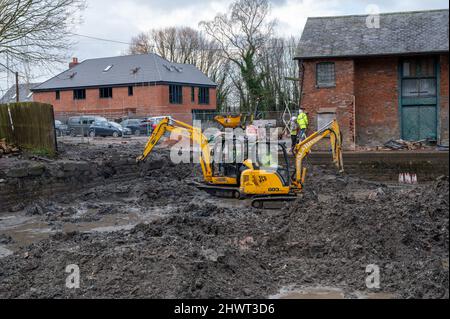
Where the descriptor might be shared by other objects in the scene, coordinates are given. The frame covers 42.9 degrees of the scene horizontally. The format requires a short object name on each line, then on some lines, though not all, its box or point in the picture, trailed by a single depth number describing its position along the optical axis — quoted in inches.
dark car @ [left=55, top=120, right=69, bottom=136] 1593.3
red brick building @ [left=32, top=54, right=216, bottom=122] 2247.8
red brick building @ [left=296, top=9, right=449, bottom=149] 1074.7
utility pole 911.8
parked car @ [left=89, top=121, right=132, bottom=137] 1558.3
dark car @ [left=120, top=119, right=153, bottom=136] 1675.7
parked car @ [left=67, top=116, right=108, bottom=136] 1578.5
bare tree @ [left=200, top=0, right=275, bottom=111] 2033.3
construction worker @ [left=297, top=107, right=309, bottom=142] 995.9
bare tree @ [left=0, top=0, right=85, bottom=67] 851.4
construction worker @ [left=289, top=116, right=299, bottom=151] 1031.6
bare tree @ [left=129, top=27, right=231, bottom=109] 2682.1
